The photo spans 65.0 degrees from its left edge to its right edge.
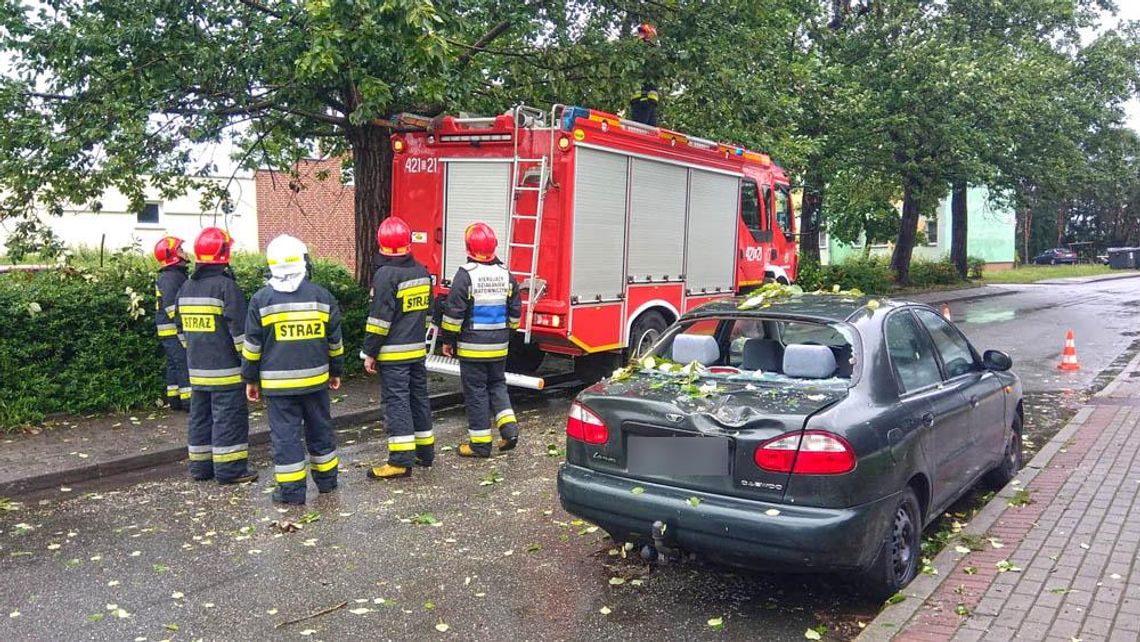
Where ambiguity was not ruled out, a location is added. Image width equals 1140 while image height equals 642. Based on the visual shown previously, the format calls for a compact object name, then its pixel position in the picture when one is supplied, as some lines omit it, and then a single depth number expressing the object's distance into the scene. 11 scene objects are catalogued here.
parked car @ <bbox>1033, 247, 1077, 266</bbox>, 55.66
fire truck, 9.00
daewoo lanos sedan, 3.91
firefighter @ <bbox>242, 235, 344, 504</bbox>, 5.91
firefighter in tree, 10.85
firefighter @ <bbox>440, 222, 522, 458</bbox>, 7.06
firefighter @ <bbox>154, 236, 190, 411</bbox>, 7.96
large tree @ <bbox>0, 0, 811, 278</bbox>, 8.60
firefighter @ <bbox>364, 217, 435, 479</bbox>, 6.60
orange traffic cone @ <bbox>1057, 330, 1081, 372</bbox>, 12.14
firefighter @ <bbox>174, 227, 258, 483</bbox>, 6.37
